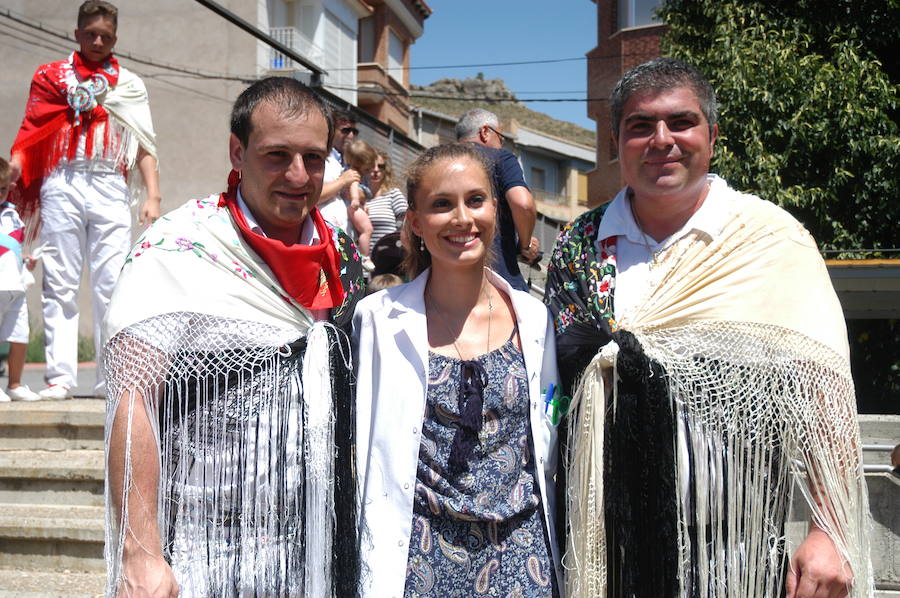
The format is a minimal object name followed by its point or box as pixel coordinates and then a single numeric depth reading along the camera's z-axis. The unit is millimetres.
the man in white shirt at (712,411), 2275
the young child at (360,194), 5973
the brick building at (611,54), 18953
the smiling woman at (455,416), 2293
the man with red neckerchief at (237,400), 2219
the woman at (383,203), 6262
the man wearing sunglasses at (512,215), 3754
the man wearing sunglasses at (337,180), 5574
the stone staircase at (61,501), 3471
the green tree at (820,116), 7633
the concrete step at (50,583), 3812
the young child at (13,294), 4926
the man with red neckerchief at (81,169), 4871
